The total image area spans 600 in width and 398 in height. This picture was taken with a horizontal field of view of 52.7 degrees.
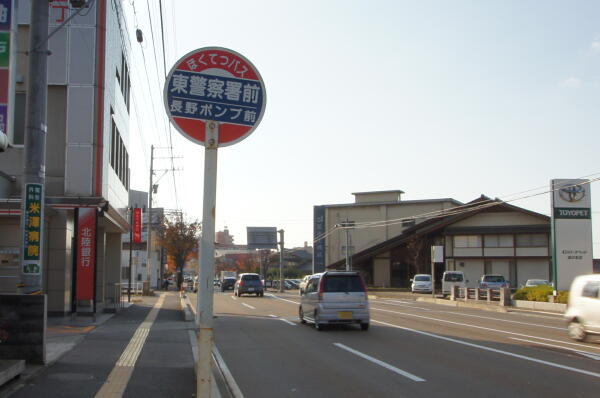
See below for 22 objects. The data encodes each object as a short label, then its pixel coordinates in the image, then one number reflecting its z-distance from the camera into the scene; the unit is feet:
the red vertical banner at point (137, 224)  123.44
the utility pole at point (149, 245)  139.85
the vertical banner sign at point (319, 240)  251.19
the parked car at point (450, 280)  142.72
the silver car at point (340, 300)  57.57
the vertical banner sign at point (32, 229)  30.96
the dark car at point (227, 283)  204.44
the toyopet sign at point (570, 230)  94.17
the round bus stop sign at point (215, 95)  15.67
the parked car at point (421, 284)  154.51
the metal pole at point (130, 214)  117.75
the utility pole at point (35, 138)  30.89
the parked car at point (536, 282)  140.10
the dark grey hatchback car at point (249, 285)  142.61
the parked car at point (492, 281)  137.69
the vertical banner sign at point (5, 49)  29.60
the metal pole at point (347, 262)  172.29
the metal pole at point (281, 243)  200.75
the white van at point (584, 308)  47.85
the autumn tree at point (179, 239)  213.05
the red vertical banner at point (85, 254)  61.93
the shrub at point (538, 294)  90.56
